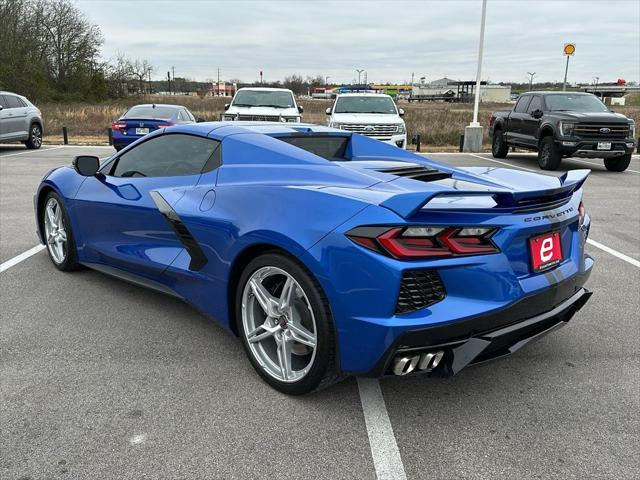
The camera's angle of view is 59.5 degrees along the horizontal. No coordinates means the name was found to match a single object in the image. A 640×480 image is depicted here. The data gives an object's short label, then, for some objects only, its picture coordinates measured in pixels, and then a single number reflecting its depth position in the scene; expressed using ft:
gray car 50.39
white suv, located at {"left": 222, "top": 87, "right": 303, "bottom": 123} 46.73
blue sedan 44.39
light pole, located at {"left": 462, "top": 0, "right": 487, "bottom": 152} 64.03
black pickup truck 43.06
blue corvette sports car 7.95
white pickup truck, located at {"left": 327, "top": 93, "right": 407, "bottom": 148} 45.09
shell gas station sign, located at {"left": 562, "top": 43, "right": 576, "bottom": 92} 72.79
